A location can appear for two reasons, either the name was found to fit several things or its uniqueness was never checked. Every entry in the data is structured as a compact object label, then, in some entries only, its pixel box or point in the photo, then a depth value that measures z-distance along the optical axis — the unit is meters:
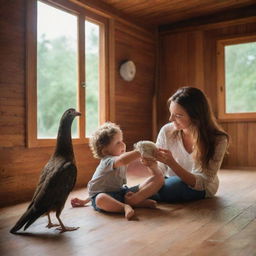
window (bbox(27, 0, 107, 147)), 3.23
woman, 2.49
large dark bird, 1.83
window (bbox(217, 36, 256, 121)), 5.00
